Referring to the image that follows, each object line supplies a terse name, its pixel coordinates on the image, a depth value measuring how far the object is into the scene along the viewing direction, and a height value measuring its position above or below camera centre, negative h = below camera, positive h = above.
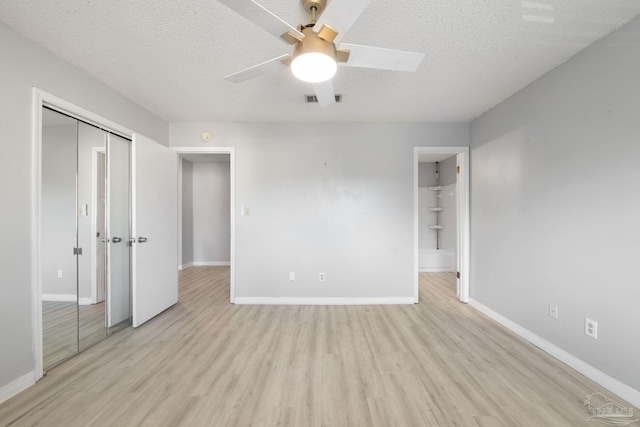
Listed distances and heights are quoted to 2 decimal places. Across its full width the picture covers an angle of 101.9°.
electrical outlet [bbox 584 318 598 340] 1.83 -0.83
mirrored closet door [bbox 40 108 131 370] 1.97 -0.19
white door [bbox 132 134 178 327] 2.64 -0.18
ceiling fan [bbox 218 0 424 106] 1.12 +0.85
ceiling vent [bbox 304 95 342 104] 2.64 +1.18
